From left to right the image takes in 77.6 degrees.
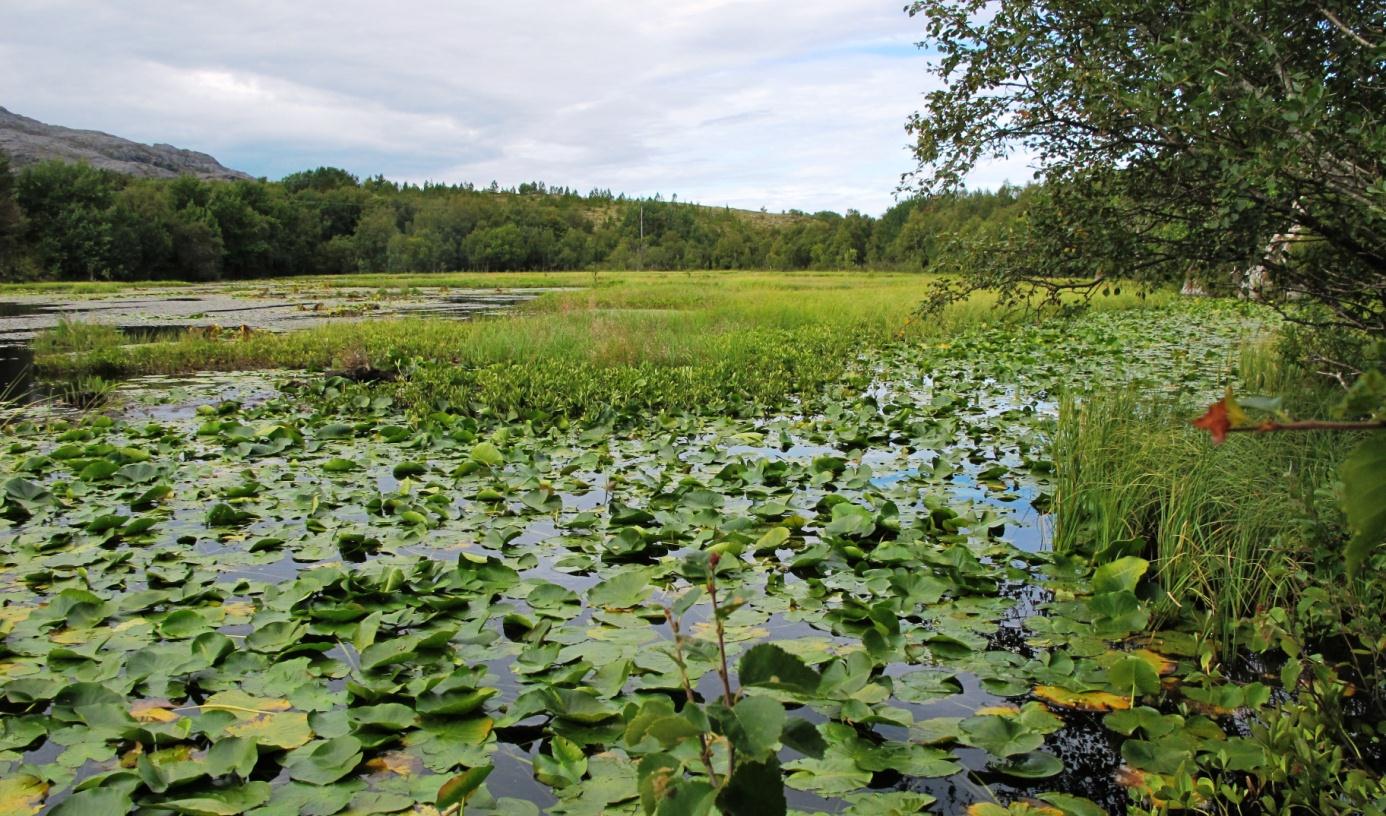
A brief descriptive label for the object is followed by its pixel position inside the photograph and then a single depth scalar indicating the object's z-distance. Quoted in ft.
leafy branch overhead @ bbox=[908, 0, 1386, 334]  13.26
